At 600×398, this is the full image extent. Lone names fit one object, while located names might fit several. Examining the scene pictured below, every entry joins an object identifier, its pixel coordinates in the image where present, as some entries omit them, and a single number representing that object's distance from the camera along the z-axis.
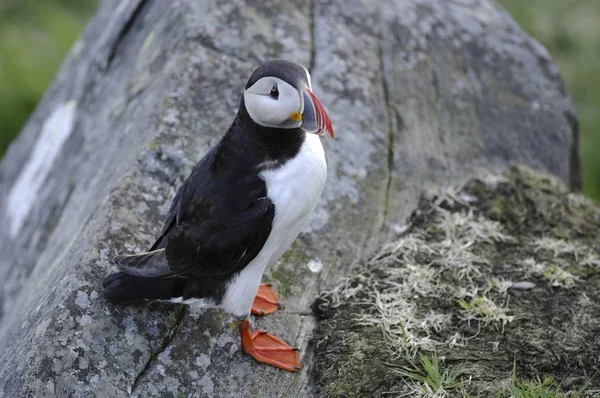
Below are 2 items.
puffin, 6.72
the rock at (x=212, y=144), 6.90
